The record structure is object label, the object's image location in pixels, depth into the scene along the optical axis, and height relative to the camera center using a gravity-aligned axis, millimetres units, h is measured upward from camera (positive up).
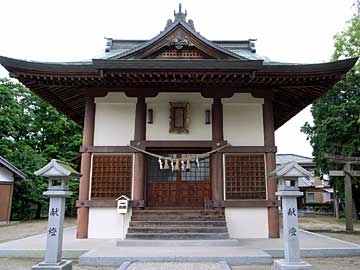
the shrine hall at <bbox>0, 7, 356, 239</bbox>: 9211 +2047
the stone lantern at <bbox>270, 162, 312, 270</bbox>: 5797 -299
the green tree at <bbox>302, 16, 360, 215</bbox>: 20188 +4698
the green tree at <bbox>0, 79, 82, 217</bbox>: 22594 +4383
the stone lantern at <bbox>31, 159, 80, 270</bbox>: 5824 -304
